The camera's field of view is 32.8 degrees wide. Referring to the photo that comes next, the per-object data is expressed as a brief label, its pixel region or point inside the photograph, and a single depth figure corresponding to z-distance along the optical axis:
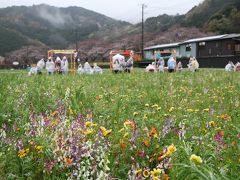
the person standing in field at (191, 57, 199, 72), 37.13
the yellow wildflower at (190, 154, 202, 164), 1.94
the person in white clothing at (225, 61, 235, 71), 38.22
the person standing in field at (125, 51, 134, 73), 36.31
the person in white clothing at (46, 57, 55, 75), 35.62
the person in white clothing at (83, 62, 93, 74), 38.84
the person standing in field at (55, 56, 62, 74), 38.78
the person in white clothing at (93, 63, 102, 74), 37.17
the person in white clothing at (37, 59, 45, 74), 36.59
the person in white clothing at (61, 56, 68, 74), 38.19
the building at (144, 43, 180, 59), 82.75
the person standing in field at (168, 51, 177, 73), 36.28
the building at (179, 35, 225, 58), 68.81
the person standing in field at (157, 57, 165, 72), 38.06
